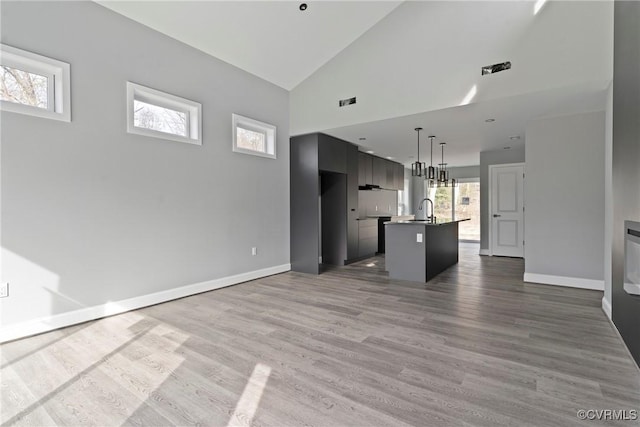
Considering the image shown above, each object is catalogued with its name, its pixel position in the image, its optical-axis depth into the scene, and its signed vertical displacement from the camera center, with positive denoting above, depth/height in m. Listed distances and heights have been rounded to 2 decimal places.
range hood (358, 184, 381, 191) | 7.12 +0.47
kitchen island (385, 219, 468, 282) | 4.87 -0.70
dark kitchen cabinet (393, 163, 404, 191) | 8.95 +0.91
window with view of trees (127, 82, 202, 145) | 3.65 +1.20
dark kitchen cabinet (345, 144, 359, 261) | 6.42 +0.13
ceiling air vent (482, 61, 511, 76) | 3.83 +1.73
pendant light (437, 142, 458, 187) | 6.48 +0.66
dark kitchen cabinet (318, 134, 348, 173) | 5.66 +1.02
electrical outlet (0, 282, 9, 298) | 2.74 -0.71
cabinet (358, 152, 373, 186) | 7.13 +0.91
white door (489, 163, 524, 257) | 7.08 -0.06
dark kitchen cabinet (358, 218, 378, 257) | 6.88 -0.69
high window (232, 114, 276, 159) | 4.87 +1.21
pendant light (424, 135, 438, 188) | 5.78 +0.62
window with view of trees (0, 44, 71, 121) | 2.82 +1.19
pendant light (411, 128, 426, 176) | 5.09 +0.62
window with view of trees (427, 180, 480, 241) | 10.64 +0.13
